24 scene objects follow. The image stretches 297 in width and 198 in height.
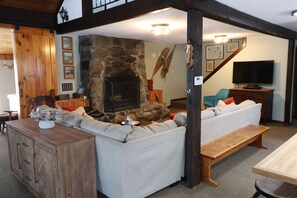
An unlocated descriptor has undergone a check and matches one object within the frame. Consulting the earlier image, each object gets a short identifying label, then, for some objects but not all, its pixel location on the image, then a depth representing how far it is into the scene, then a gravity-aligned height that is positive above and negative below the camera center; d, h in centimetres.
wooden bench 282 -96
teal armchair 621 -64
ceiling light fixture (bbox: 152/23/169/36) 401 +86
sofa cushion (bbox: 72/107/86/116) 370 -58
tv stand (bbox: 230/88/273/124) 560 -57
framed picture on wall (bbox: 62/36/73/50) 520 +77
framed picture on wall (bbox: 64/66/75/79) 530 +10
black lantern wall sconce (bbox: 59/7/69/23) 451 +124
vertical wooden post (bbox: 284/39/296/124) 544 -21
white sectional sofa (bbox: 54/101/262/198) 221 -83
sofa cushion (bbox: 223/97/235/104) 457 -53
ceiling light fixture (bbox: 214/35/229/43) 567 +93
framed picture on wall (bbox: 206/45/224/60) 699 +73
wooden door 449 +28
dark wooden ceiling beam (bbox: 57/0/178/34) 289 +95
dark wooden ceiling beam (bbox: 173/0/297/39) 246 +81
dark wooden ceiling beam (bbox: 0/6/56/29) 413 +115
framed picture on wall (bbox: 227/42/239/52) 655 +84
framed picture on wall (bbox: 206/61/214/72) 729 +29
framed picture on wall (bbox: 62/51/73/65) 527 +44
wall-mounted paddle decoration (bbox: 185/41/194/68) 255 +23
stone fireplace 531 -1
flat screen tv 584 +7
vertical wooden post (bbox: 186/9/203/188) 255 -37
